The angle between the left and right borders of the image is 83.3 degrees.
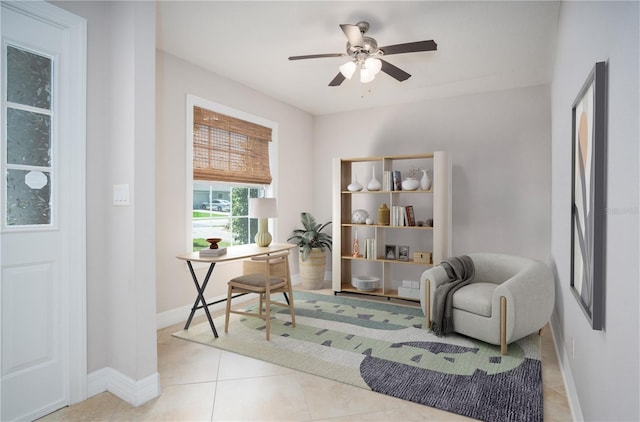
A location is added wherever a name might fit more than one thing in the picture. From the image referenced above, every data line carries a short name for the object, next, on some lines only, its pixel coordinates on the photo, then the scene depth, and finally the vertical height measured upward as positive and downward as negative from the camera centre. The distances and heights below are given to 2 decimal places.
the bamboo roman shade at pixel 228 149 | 3.92 +0.73
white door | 1.95 -0.04
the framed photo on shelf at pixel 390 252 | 4.64 -0.54
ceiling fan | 2.64 +1.24
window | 3.90 +0.49
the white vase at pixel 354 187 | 4.74 +0.31
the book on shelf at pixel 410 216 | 4.47 -0.07
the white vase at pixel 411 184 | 4.36 +0.32
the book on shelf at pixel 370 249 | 4.66 -0.50
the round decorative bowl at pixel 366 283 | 4.67 -0.95
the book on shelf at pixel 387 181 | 4.51 +0.37
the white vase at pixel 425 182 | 4.34 +0.35
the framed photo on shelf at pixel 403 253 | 4.59 -0.54
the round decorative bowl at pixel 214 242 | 3.38 -0.30
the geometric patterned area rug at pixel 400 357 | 2.22 -1.14
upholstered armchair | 2.83 -0.77
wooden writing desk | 3.17 -0.42
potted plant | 5.06 -0.59
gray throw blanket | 3.17 -0.78
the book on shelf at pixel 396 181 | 4.49 +0.37
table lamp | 3.75 -0.03
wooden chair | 3.17 -0.67
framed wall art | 1.37 +0.08
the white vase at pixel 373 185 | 4.66 +0.33
